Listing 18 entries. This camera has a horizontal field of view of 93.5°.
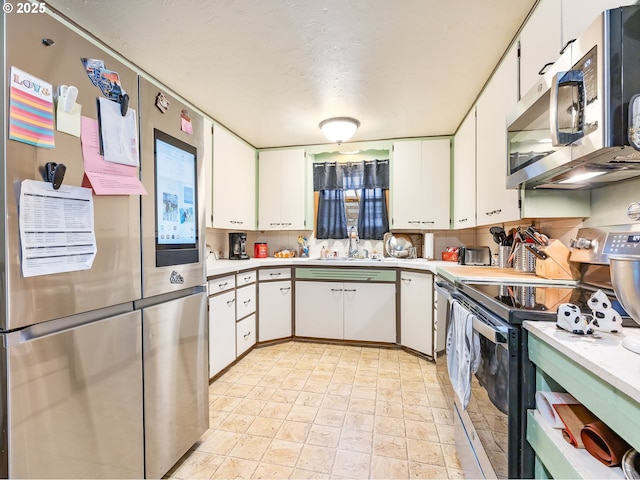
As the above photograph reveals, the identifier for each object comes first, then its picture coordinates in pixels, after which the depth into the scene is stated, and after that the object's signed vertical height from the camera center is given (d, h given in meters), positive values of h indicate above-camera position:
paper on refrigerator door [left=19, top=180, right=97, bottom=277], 0.81 +0.03
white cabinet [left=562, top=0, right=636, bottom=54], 1.01 +0.82
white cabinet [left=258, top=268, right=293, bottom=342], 3.11 -0.68
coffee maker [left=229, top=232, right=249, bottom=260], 3.24 -0.08
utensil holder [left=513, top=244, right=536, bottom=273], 1.90 -0.14
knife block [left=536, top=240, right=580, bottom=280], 1.55 -0.14
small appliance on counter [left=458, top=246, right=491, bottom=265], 2.62 -0.15
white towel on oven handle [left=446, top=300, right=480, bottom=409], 1.22 -0.49
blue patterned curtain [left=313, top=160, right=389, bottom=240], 3.57 +0.54
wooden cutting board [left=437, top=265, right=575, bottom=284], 1.60 -0.22
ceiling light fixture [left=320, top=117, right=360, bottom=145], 2.79 +1.05
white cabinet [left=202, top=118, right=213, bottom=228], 2.71 +0.60
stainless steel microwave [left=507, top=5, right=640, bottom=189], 0.85 +0.43
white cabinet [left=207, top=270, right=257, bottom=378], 2.36 -0.68
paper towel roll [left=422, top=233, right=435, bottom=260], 3.29 -0.08
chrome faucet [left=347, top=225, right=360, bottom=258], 3.62 -0.05
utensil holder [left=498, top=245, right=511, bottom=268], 2.23 -0.12
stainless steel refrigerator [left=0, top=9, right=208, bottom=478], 0.79 -0.30
